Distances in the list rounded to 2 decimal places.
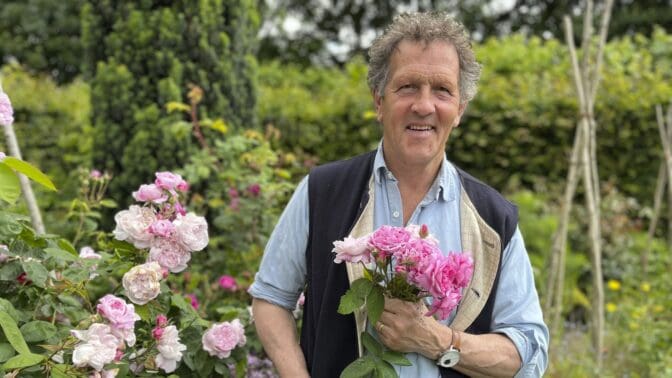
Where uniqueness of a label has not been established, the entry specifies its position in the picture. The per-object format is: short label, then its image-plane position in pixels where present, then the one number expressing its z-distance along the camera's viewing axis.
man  1.86
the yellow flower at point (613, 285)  5.12
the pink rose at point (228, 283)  3.06
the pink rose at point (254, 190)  3.38
